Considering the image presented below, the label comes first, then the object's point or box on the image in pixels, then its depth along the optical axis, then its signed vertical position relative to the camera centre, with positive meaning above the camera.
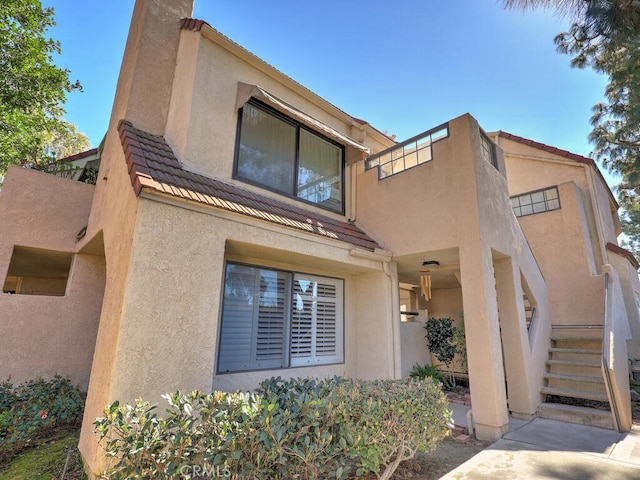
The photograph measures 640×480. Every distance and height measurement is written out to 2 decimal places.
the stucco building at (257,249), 5.29 +1.67
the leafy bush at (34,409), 5.80 -1.94
